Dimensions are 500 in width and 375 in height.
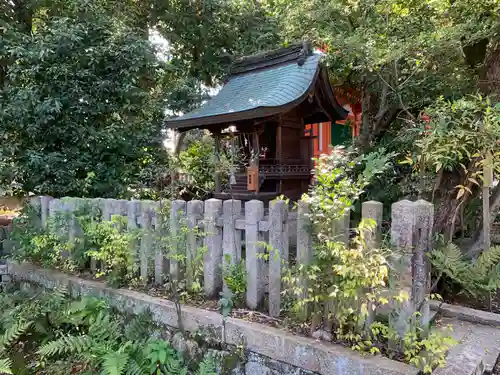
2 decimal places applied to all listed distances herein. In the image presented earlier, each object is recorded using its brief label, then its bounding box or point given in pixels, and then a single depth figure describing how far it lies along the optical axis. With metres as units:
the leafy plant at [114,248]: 3.66
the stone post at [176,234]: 3.32
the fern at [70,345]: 3.08
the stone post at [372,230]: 2.29
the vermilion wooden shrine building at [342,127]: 9.27
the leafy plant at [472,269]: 3.02
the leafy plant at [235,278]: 2.99
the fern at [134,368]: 2.73
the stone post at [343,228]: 2.39
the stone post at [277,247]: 2.78
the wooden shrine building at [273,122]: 5.89
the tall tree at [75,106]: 5.51
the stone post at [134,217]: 3.75
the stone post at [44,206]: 4.86
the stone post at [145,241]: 3.64
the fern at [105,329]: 3.21
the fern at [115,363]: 2.61
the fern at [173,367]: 2.78
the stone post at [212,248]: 3.21
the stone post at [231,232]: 3.12
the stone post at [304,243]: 2.54
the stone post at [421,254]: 2.29
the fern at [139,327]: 3.17
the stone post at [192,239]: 3.31
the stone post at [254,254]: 2.92
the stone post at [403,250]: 2.25
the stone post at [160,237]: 3.51
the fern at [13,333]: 3.27
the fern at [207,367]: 2.57
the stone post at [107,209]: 4.05
